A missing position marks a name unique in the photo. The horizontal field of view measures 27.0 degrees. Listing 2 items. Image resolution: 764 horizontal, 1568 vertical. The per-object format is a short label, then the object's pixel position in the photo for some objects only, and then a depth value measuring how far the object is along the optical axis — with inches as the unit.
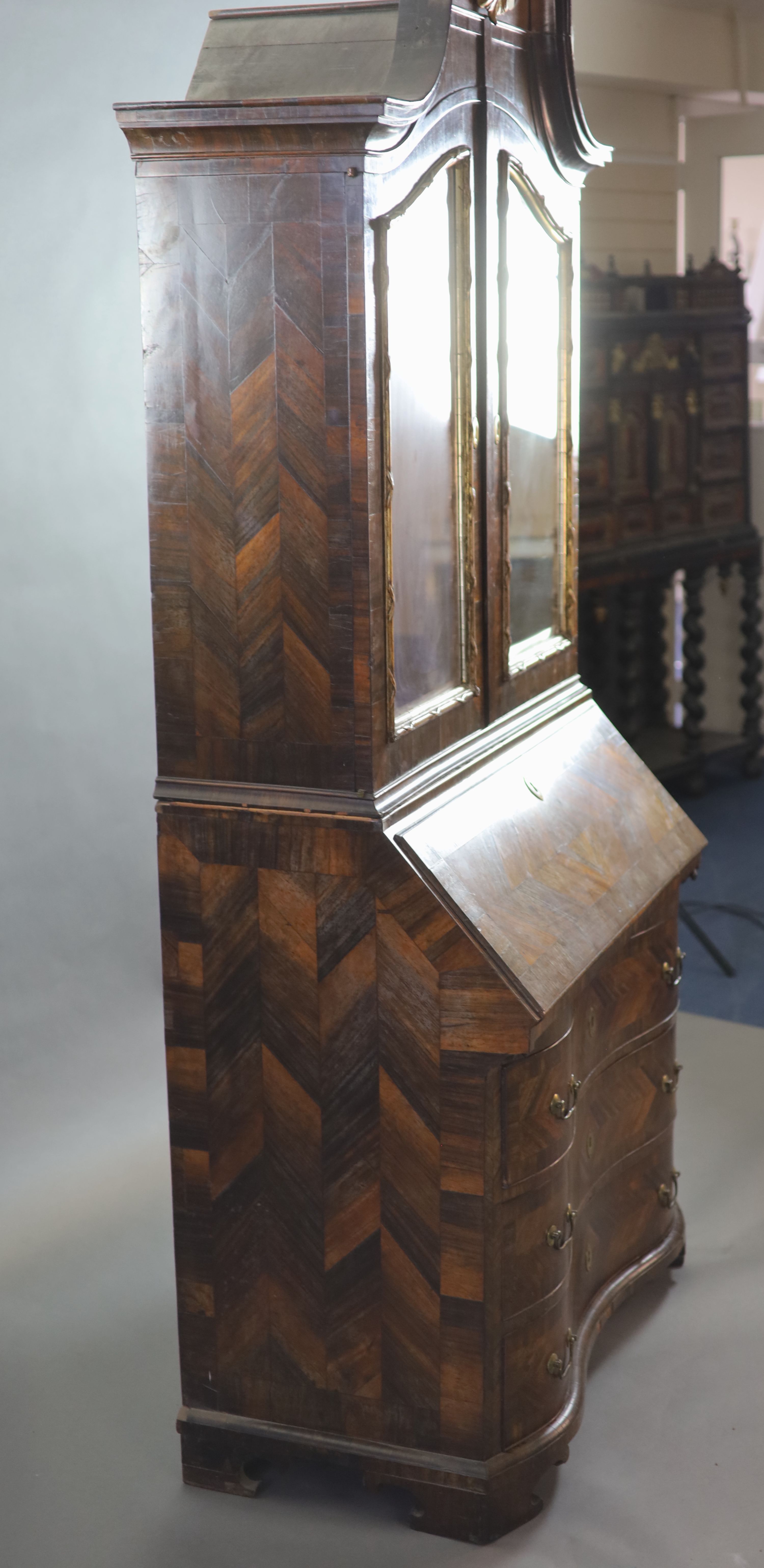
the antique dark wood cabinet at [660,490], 207.8
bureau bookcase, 77.5
